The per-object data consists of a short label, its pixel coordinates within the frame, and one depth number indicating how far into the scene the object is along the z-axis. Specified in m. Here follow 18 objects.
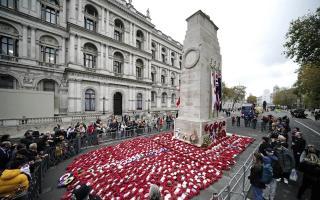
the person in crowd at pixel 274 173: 4.85
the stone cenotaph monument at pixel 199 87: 10.34
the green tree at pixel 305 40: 13.68
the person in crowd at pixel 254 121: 19.24
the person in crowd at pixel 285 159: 5.43
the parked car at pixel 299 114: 38.80
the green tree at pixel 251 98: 115.74
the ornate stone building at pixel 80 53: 18.11
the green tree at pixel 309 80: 22.53
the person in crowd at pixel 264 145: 6.19
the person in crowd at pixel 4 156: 5.52
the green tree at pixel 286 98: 82.50
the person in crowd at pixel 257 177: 4.15
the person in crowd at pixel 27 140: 7.54
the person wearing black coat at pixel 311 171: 4.55
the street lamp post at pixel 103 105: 24.17
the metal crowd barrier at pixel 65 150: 5.05
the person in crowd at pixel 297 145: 7.09
